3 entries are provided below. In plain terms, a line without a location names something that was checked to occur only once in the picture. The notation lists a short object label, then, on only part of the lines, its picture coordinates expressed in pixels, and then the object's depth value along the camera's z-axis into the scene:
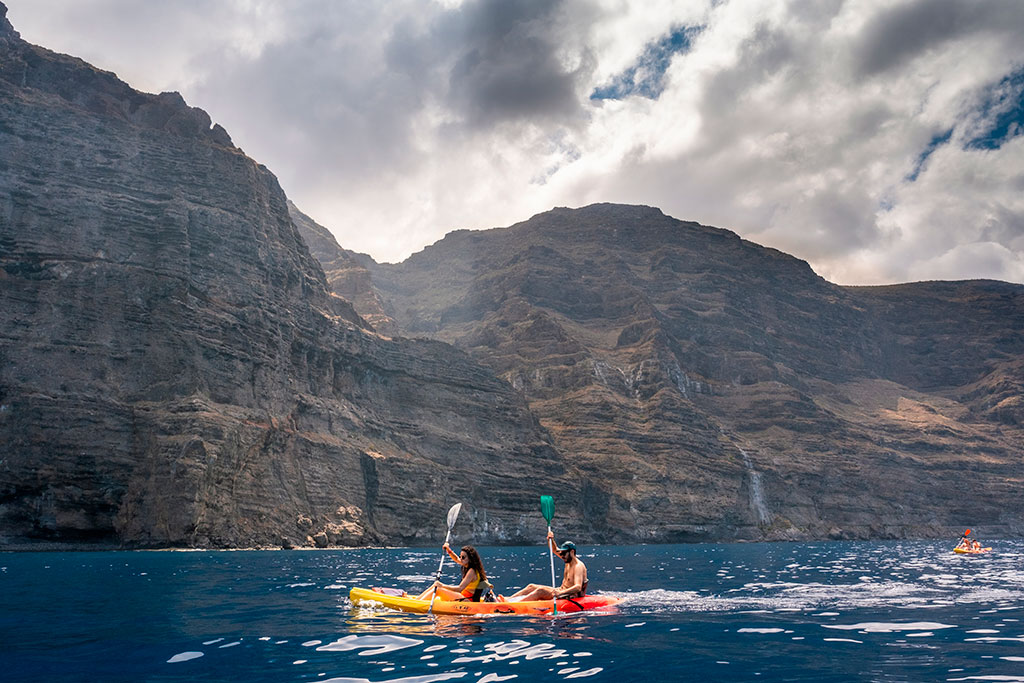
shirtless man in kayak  22.03
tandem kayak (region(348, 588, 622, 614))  20.86
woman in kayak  21.57
